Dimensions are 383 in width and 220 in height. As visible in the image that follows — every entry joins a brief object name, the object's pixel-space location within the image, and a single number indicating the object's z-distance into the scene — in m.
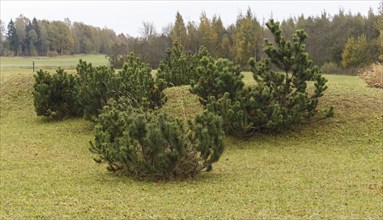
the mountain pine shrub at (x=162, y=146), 8.84
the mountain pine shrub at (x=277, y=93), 13.32
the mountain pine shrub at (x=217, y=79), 13.53
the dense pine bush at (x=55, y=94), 17.91
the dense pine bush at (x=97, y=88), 15.46
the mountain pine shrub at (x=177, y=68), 18.80
